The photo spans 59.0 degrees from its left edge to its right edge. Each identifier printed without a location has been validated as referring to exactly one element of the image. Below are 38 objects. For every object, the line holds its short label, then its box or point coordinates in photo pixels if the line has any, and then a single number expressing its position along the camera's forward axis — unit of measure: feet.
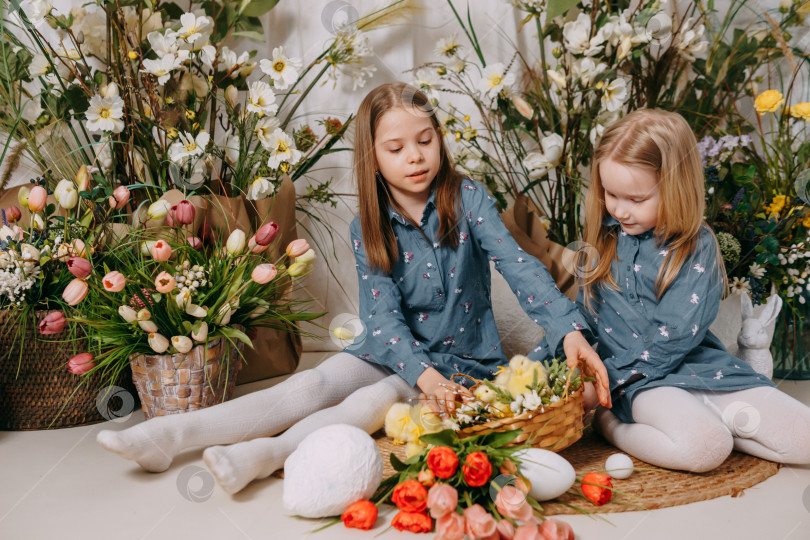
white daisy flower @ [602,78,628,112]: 5.16
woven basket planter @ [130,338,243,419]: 4.33
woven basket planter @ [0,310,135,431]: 4.48
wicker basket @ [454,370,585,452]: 3.46
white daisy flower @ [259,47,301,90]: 5.29
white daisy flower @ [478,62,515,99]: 5.37
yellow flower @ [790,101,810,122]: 4.92
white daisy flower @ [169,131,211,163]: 4.83
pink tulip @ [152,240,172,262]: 4.04
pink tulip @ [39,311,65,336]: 4.19
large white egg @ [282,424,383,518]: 3.34
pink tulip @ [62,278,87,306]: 4.05
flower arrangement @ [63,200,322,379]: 4.18
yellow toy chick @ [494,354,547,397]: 3.66
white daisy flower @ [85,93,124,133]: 4.70
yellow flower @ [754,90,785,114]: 4.96
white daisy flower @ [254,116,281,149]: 5.02
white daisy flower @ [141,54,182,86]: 4.79
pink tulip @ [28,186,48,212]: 4.33
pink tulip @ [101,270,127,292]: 4.02
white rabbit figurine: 4.69
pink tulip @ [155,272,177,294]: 4.01
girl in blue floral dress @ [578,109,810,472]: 3.87
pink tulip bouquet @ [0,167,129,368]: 4.27
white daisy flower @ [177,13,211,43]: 4.83
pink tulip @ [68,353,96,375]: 4.20
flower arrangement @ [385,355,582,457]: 3.54
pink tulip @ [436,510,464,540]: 2.96
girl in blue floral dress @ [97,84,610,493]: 4.23
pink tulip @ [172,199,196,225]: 4.37
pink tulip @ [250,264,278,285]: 4.26
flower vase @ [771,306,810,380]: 5.24
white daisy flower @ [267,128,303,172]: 5.01
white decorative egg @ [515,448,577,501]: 3.36
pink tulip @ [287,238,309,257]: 4.49
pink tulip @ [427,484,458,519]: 2.99
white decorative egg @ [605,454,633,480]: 3.75
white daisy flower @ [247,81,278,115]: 4.97
